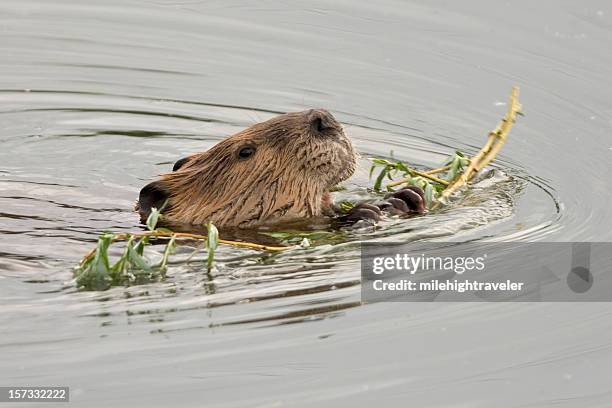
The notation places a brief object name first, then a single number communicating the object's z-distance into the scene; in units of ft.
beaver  46.88
